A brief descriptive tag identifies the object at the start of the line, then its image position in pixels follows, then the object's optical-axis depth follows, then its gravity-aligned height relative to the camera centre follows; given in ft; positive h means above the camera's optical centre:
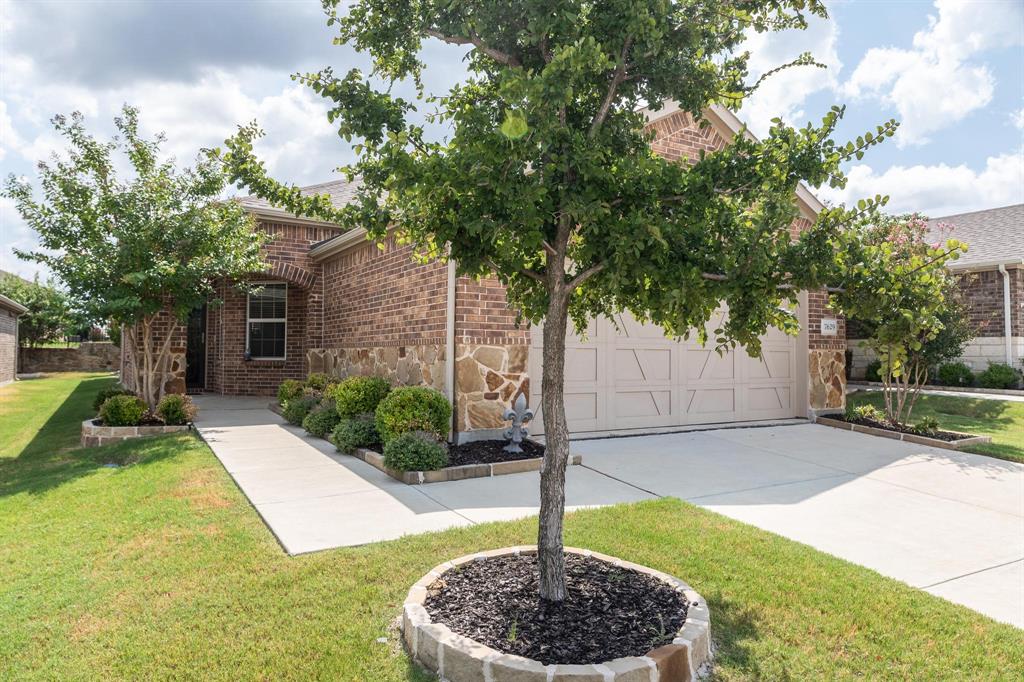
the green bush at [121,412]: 30.17 -2.81
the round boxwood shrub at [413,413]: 22.56 -2.16
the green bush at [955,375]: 51.67 -1.60
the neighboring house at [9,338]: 66.95 +1.90
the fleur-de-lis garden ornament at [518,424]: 23.76 -2.69
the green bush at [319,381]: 36.17 -1.54
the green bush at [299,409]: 33.09 -2.90
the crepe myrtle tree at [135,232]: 30.22 +6.25
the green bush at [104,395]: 34.14 -2.30
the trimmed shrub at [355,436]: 25.05 -3.33
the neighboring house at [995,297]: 51.34 +5.10
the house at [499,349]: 25.31 +0.34
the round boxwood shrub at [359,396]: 27.73 -1.85
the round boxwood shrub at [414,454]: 20.73 -3.37
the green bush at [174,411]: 31.78 -2.91
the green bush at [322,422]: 29.22 -3.19
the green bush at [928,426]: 29.35 -3.37
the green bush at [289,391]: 36.09 -2.12
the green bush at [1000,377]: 49.37 -1.67
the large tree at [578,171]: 9.25 +3.03
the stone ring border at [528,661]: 8.45 -4.34
